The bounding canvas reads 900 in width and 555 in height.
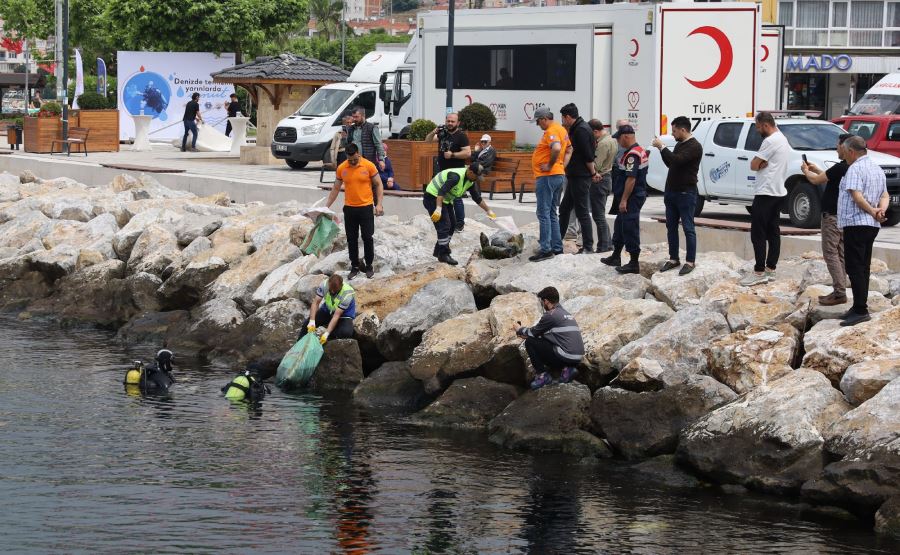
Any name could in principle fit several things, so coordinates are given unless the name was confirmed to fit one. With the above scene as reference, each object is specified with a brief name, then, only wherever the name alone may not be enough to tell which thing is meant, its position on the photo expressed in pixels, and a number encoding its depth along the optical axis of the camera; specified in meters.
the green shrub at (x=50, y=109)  38.24
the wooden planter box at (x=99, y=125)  38.38
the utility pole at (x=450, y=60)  27.75
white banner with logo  42.06
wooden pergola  35.72
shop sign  60.75
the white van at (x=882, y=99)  36.16
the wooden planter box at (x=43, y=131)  37.23
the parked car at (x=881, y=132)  26.61
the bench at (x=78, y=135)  37.28
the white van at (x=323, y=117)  32.38
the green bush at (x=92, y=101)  40.53
